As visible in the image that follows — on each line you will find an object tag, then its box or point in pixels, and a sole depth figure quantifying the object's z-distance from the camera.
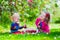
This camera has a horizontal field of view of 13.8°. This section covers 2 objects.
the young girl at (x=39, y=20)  5.03
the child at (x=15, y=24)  5.02
